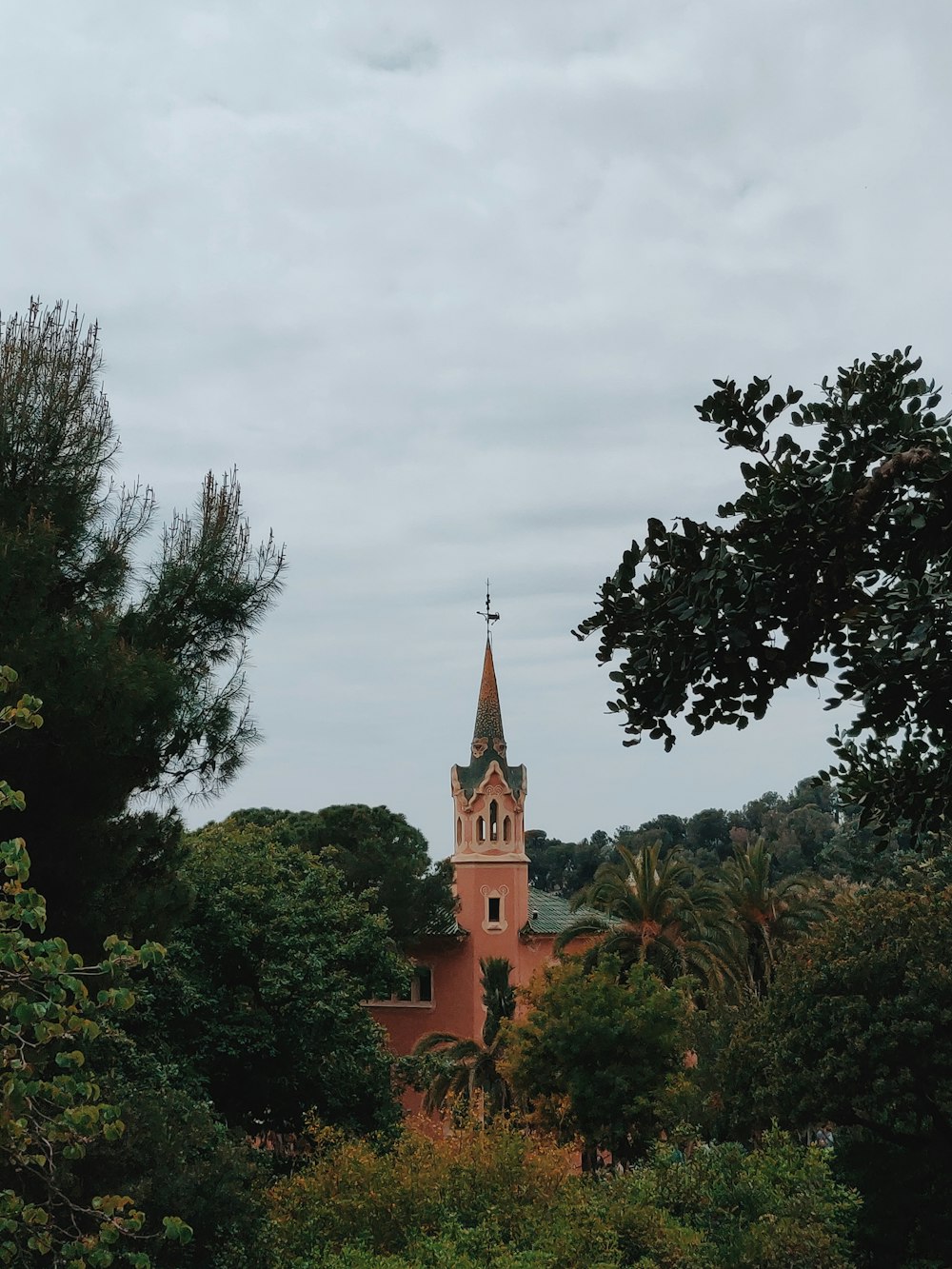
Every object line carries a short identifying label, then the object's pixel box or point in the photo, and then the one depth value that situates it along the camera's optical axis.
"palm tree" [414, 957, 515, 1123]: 33.03
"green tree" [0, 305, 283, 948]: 11.84
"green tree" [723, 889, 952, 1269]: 16.02
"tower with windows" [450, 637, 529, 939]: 41.47
